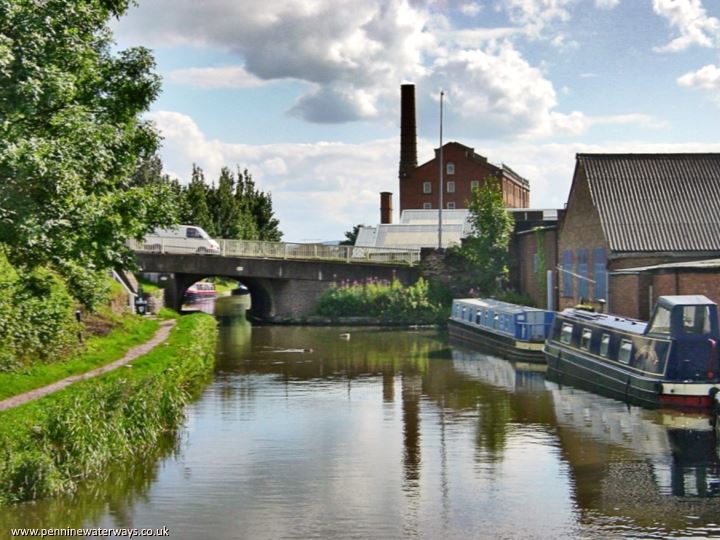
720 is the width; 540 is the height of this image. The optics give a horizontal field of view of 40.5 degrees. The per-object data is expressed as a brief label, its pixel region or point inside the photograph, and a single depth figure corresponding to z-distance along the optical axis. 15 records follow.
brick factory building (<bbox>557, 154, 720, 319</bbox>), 37.12
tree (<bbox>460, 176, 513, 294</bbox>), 51.28
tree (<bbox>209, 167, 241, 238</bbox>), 72.56
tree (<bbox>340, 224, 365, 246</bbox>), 83.94
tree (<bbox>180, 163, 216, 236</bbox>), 69.56
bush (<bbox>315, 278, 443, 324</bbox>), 51.25
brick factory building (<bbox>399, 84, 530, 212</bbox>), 82.38
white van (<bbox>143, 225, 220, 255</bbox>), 54.31
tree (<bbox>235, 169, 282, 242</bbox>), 80.62
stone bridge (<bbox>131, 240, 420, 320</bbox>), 53.88
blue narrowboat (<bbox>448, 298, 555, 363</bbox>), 35.19
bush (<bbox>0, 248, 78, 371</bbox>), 18.86
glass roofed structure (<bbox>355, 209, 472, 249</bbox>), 65.50
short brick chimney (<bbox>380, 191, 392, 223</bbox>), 76.50
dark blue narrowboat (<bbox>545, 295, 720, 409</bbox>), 22.83
